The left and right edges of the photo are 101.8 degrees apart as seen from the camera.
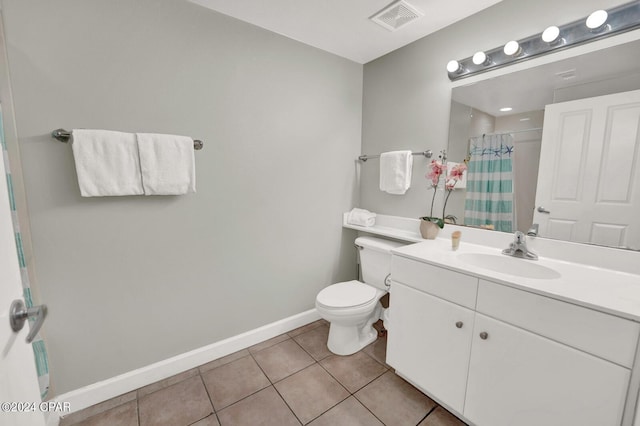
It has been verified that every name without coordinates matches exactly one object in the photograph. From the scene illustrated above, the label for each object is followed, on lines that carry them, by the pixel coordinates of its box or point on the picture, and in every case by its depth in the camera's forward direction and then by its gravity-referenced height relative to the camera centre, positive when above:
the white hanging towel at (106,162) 1.25 +0.09
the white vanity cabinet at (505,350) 0.87 -0.69
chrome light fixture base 1.15 +0.73
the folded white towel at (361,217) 2.25 -0.31
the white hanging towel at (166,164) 1.40 +0.09
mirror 1.19 +0.43
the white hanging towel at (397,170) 1.97 +0.09
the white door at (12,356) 0.52 -0.38
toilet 1.73 -0.81
